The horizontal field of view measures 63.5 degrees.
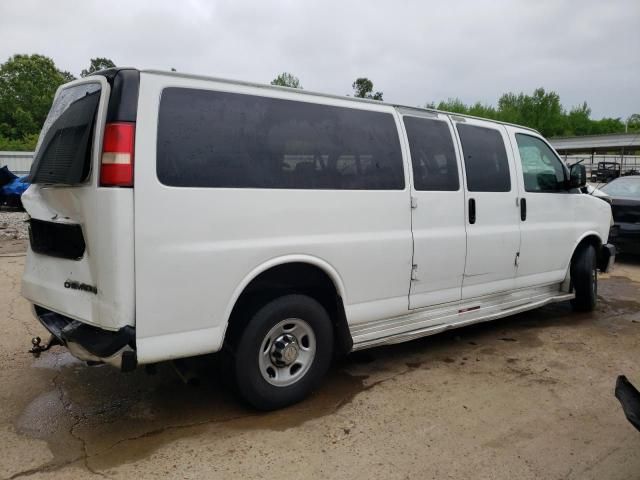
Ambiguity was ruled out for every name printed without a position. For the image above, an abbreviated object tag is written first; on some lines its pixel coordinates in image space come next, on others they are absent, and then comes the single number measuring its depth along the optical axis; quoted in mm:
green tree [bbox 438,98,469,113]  81312
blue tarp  17391
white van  2836
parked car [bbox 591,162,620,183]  32781
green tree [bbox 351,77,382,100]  77750
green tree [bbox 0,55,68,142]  52750
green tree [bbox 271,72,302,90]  59844
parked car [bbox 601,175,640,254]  9016
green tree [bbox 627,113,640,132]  77731
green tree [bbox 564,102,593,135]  79000
